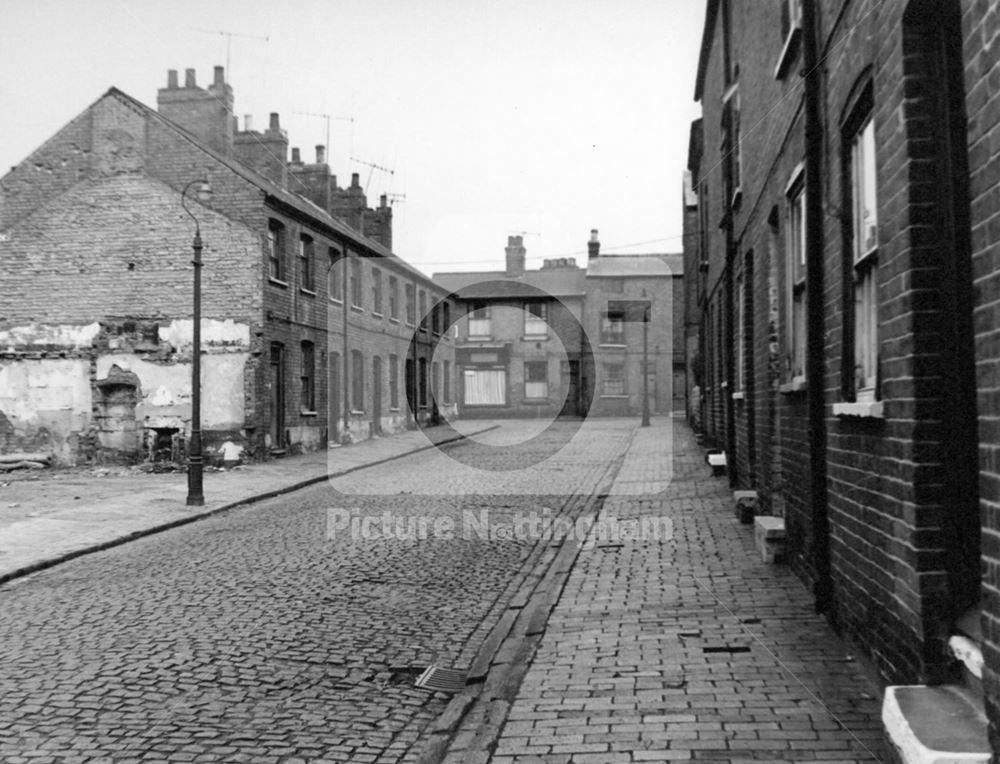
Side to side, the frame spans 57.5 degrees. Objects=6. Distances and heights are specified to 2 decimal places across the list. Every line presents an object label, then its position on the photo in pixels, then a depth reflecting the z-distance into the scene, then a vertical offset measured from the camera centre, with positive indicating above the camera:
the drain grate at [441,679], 5.28 -1.65
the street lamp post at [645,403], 36.40 -0.14
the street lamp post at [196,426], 14.29 -0.37
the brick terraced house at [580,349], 47.78 +2.73
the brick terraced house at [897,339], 3.05 +0.29
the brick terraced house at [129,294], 21.17 +2.56
